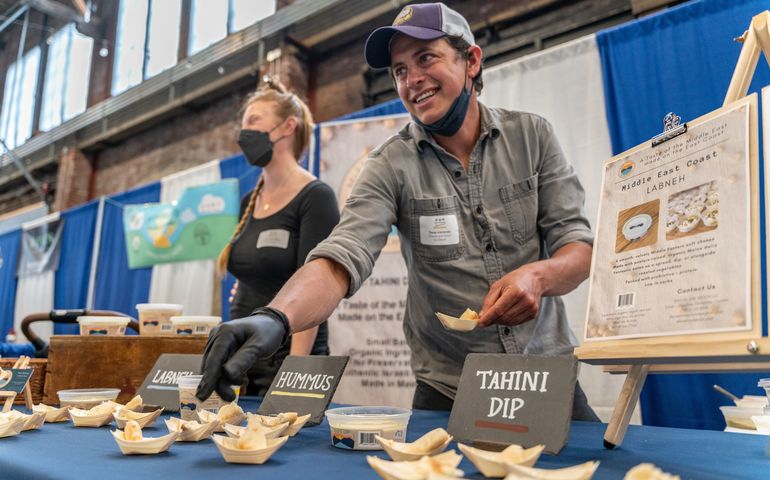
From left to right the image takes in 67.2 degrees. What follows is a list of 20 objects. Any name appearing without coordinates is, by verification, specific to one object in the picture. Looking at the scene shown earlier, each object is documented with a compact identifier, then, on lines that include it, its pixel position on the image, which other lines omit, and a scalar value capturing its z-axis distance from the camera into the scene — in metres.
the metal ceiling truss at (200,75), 6.18
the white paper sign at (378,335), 3.25
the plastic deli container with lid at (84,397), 1.19
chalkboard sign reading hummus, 1.03
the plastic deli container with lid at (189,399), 1.09
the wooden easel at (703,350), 0.67
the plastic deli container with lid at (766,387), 1.08
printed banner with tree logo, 4.78
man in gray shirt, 1.42
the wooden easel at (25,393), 1.14
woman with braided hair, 1.72
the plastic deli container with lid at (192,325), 1.64
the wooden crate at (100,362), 1.51
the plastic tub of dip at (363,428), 0.82
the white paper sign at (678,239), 0.71
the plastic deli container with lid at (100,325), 1.59
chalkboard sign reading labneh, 1.27
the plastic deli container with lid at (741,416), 1.16
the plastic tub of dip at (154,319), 1.69
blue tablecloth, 0.67
